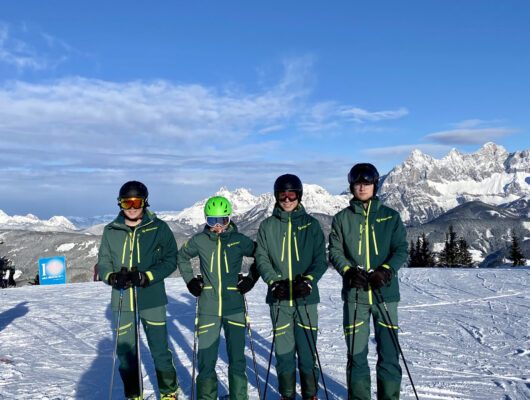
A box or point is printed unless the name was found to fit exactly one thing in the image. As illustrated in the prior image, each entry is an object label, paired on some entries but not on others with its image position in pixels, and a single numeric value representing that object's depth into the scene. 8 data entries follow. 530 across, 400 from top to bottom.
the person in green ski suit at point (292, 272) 5.14
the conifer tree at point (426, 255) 50.62
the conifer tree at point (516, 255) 45.63
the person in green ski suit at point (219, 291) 5.12
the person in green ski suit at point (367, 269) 4.88
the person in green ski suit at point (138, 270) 5.26
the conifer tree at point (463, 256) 51.00
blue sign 20.38
